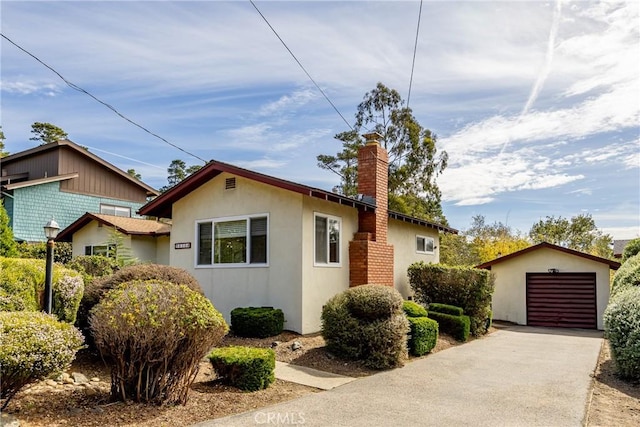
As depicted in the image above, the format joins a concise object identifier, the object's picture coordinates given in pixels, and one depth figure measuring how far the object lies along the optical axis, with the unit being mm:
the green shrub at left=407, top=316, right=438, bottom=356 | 9906
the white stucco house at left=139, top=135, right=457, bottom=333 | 10820
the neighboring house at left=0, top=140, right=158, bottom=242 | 20547
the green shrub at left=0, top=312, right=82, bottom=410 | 4617
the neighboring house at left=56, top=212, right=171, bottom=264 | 17266
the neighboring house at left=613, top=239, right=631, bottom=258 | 21973
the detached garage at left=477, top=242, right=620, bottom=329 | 16984
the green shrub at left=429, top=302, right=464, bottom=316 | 13055
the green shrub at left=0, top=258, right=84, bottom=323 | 6418
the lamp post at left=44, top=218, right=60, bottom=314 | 6777
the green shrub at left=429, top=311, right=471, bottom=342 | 12469
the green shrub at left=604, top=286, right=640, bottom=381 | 7703
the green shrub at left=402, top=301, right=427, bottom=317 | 10960
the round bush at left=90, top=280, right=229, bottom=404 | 5422
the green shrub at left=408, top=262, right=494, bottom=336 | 13809
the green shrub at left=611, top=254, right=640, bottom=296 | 10062
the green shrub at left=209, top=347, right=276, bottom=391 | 6719
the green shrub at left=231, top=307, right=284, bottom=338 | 9977
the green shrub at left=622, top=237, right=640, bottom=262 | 14508
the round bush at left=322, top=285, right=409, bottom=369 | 8758
